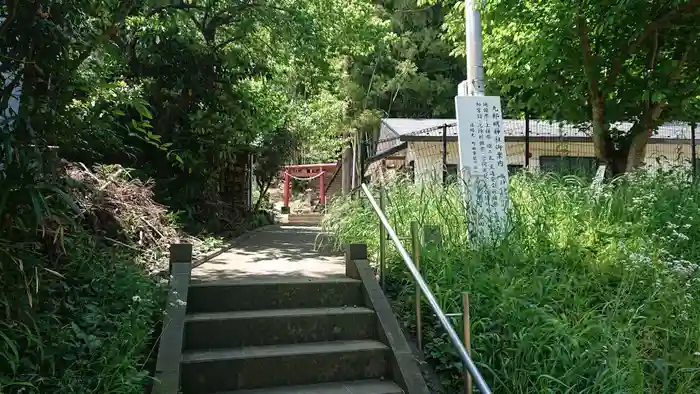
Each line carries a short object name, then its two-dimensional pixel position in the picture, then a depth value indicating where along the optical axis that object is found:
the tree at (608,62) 5.96
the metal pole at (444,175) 6.15
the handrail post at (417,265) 3.79
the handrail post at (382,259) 4.51
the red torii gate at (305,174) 21.52
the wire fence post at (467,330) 2.99
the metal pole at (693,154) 6.21
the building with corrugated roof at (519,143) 12.33
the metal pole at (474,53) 5.76
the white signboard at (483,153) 5.25
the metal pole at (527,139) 8.82
